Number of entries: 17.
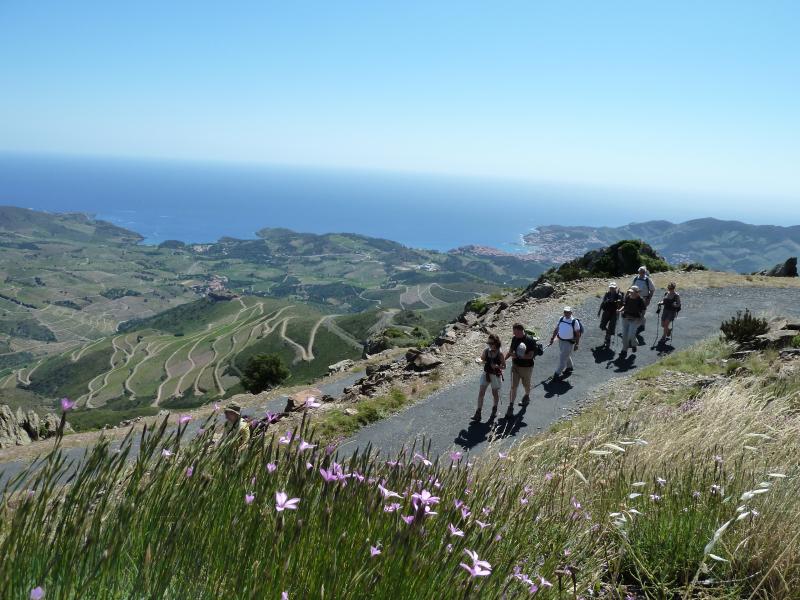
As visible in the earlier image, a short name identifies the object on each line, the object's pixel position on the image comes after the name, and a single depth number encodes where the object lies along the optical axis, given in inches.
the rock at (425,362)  722.2
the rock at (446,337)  838.5
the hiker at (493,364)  469.2
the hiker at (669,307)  685.3
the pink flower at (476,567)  59.2
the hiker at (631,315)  623.8
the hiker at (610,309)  682.8
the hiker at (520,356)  484.4
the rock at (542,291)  1069.7
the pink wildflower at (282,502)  60.2
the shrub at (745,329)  655.8
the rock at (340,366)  1152.2
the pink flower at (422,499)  69.2
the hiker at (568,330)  575.8
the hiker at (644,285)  676.7
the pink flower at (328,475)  73.9
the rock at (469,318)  1020.3
